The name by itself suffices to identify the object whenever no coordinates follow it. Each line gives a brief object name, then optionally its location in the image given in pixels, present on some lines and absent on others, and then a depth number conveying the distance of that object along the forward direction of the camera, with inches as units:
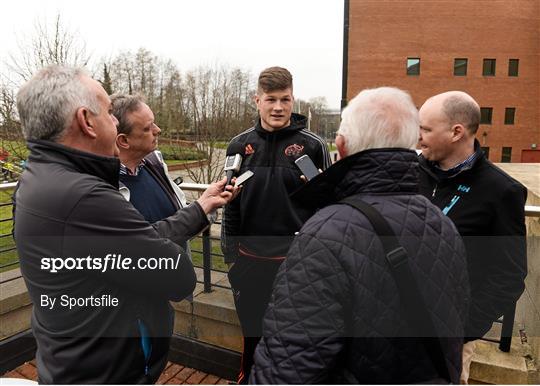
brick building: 1243.2
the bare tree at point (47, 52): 369.7
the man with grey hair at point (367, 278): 47.3
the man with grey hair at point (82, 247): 53.5
